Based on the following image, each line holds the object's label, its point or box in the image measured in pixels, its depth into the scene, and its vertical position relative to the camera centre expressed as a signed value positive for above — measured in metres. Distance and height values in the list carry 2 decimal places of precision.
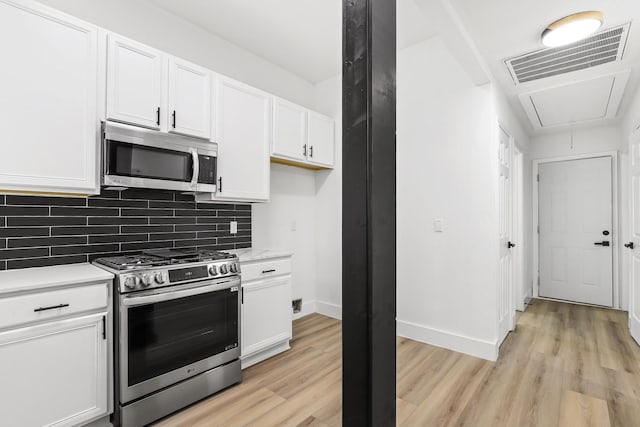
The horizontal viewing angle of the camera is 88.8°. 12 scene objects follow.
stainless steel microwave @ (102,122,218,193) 1.99 +0.37
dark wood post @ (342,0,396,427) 0.99 +0.00
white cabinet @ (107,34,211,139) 2.04 +0.86
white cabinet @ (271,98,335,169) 3.07 +0.81
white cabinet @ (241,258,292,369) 2.54 -0.80
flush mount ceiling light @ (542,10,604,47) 2.04 +1.23
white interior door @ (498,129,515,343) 2.96 -0.26
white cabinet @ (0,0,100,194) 1.69 +0.63
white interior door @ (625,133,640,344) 2.99 -0.26
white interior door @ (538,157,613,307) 4.28 -0.20
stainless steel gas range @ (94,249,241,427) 1.81 -0.71
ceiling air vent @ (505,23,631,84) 2.29 +1.24
